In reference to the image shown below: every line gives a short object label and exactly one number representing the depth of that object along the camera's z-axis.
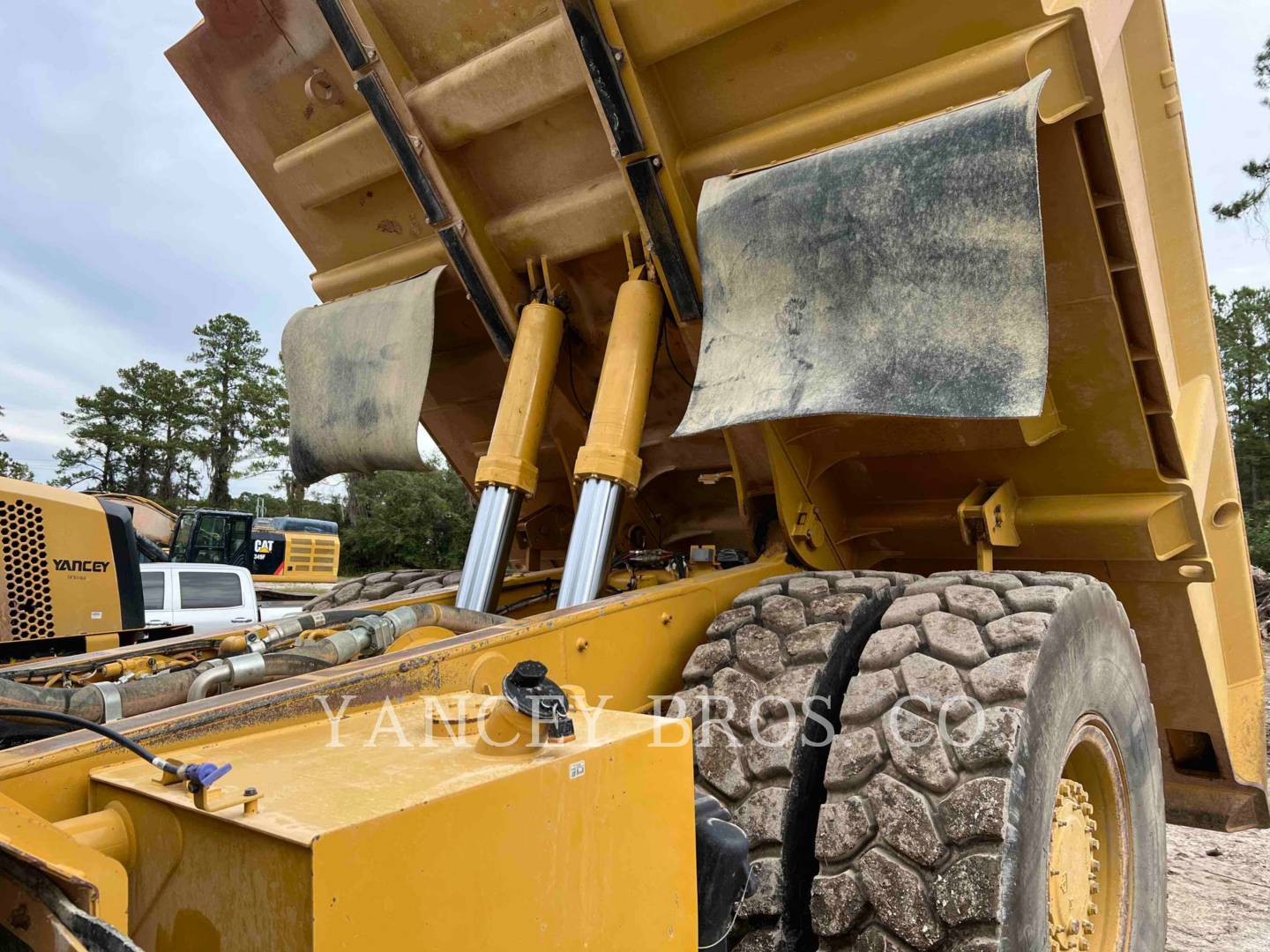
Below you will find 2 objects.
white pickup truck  9.78
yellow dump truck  1.40
